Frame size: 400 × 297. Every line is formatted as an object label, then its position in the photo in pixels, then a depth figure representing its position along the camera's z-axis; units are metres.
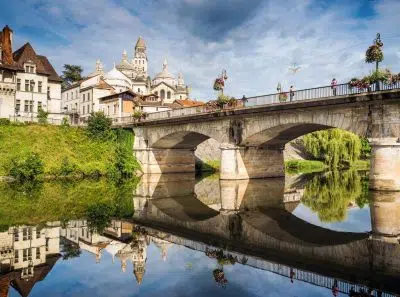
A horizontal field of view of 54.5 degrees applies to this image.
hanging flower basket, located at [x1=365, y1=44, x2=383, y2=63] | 25.69
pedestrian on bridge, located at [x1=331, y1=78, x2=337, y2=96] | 27.43
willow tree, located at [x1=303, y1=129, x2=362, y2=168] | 53.88
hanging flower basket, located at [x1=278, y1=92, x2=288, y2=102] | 31.04
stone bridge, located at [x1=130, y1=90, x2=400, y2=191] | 25.42
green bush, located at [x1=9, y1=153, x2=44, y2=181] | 35.97
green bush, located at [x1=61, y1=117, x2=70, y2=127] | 48.75
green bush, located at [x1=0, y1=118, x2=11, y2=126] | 43.88
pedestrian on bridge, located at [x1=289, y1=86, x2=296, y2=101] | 30.45
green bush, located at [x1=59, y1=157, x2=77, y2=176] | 39.33
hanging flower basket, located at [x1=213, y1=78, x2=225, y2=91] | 37.01
